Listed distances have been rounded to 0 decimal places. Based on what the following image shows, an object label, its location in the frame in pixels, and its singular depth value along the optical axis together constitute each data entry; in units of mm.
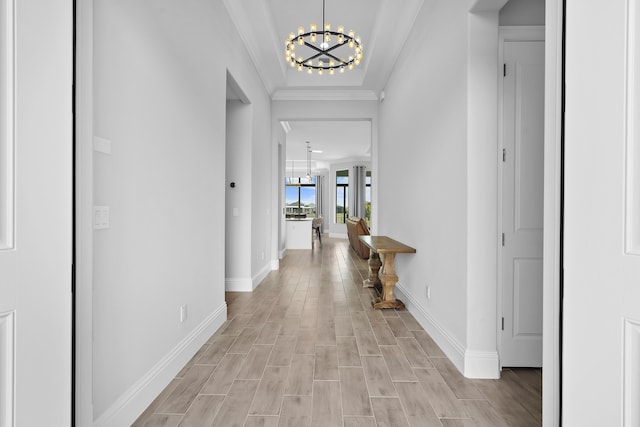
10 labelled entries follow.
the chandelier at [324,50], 3561
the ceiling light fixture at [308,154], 11483
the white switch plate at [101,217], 1572
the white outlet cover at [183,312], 2473
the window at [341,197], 14734
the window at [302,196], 18297
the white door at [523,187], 2434
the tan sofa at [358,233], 7902
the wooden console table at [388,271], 3807
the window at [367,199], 13866
